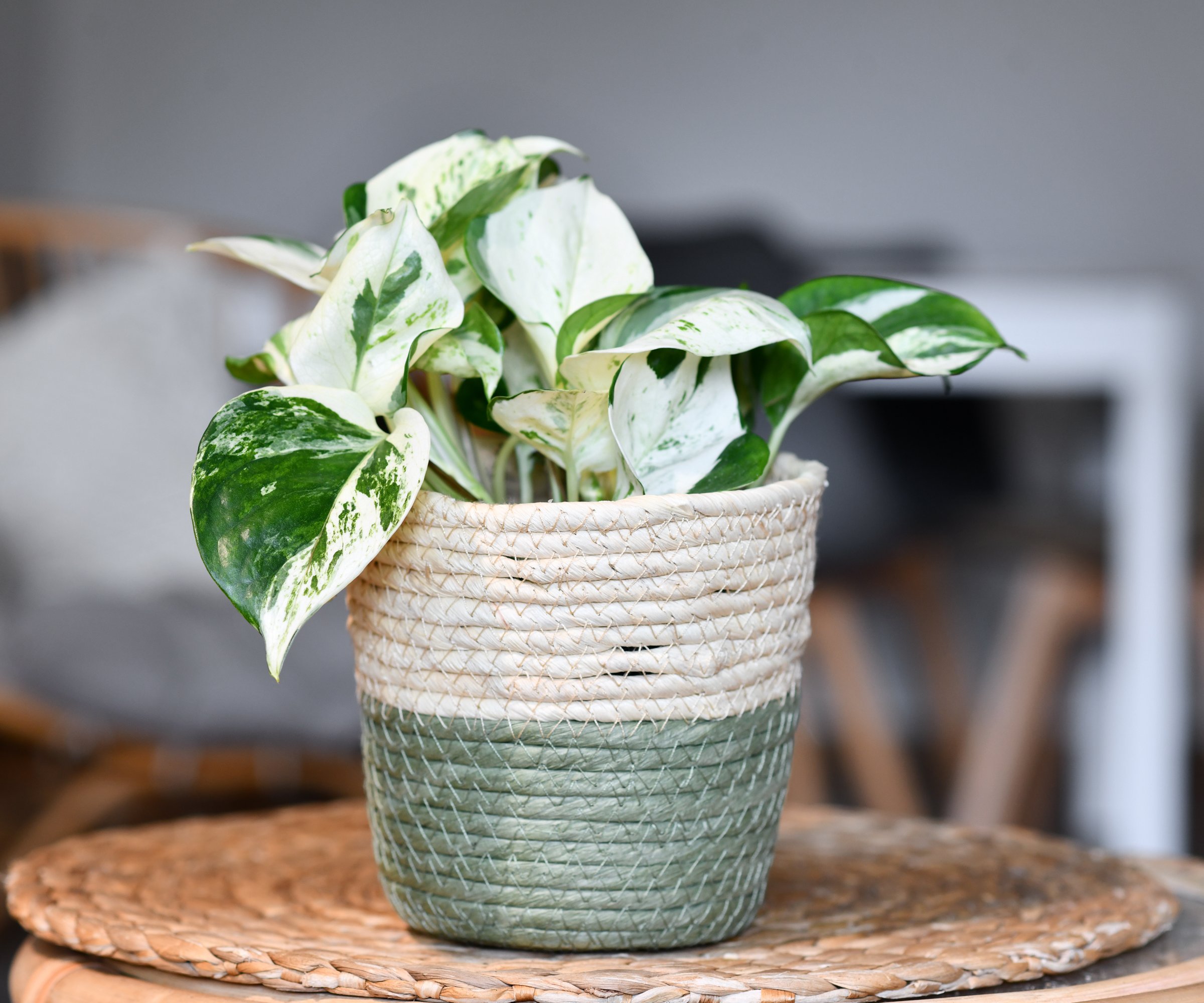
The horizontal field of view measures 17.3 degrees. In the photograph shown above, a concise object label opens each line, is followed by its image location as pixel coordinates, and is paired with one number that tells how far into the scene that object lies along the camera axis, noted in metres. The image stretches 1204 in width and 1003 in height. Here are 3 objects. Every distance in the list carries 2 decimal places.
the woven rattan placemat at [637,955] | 1.20
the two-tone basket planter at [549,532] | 1.20
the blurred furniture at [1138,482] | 2.78
